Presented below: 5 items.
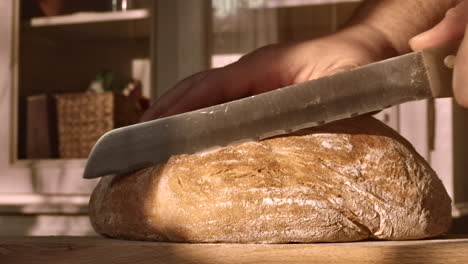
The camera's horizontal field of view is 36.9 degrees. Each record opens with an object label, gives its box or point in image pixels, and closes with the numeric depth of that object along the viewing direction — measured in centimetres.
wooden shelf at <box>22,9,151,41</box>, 180
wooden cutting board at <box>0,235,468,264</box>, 65
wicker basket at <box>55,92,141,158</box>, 178
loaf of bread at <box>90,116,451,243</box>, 71
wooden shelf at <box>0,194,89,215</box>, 176
